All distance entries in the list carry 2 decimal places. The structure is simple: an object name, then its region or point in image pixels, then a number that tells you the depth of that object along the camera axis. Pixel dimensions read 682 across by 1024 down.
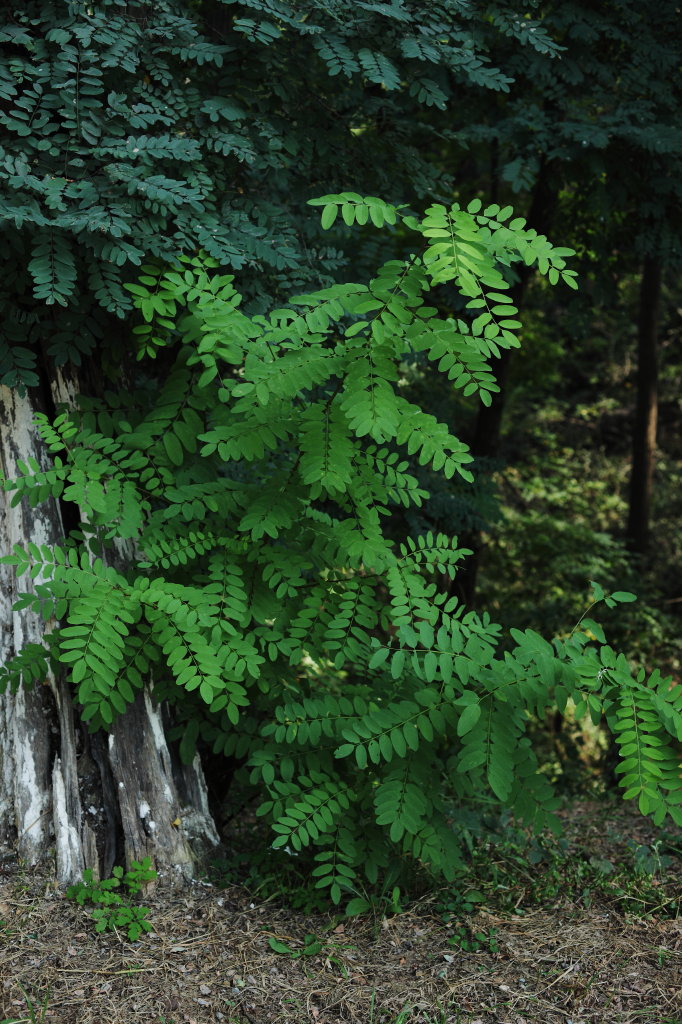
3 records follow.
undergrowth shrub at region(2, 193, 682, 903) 2.71
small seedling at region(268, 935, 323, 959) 2.94
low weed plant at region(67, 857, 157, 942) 3.02
